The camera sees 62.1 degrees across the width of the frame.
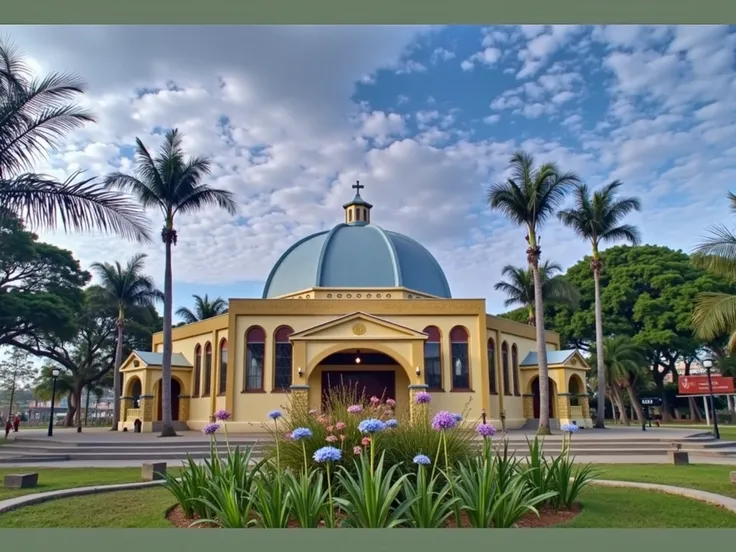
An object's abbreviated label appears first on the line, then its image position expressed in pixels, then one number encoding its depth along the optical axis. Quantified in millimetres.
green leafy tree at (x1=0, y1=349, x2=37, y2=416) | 58969
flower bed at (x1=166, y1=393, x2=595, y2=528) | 6948
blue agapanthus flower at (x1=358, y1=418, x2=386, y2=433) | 6977
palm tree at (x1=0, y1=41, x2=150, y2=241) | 11188
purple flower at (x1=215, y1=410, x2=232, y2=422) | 9000
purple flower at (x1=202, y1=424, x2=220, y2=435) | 8070
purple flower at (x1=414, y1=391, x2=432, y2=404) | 8070
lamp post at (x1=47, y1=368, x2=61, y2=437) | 27688
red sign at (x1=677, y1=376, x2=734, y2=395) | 34375
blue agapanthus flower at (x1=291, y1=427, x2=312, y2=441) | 7445
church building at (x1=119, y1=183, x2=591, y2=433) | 25141
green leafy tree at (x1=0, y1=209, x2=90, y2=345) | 31797
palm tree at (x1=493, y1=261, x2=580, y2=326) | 32594
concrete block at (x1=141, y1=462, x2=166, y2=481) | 12305
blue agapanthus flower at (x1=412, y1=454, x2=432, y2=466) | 6887
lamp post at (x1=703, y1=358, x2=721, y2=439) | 23839
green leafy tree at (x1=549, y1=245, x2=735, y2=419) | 42562
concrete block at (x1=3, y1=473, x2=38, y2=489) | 11383
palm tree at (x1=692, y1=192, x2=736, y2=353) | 16453
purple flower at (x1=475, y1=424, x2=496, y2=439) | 7594
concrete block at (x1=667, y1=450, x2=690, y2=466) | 15516
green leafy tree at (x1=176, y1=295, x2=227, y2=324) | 39969
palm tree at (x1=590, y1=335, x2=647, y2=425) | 39500
